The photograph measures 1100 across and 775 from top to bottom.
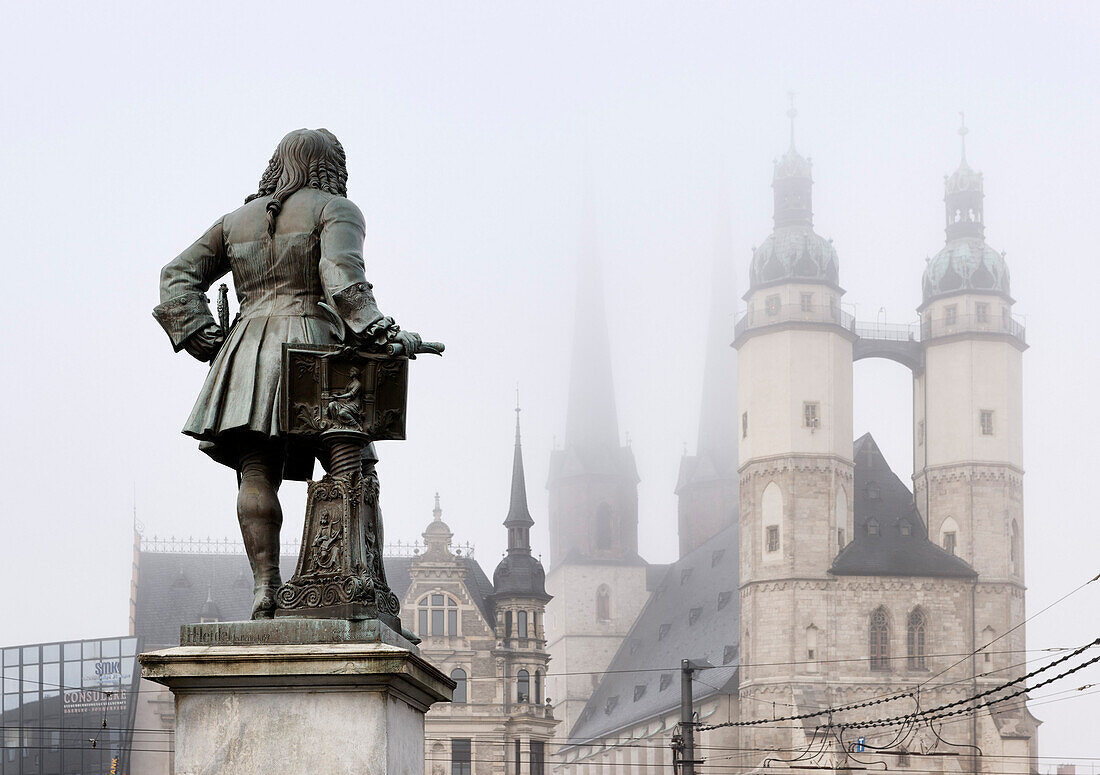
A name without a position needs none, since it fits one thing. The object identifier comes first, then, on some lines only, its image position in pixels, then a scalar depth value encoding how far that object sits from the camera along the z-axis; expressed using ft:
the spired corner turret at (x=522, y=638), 235.40
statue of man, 20.02
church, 244.63
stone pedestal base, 18.81
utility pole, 97.19
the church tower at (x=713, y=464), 407.44
